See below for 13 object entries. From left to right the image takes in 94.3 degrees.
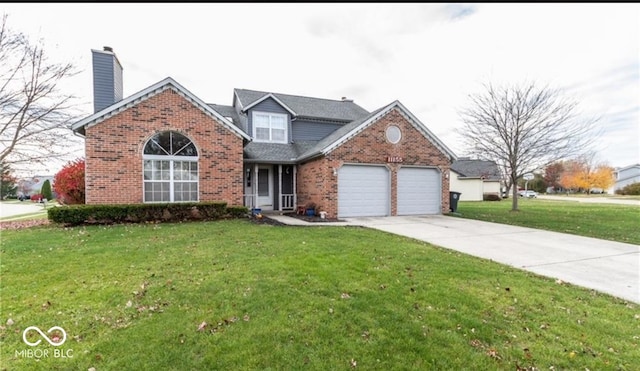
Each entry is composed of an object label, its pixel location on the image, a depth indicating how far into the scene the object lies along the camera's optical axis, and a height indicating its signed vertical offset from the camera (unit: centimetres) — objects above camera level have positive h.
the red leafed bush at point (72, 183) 1362 +32
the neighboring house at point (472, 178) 3275 +91
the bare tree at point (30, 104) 1441 +441
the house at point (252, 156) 1210 +153
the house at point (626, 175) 6525 +222
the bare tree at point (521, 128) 1725 +351
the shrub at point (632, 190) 4714 -85
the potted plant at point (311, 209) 1470 -106
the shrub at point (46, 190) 3540 +0
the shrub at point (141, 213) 1044 -91
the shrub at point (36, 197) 3766 -96
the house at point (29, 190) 4452 +4
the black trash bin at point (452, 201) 1705 -87
